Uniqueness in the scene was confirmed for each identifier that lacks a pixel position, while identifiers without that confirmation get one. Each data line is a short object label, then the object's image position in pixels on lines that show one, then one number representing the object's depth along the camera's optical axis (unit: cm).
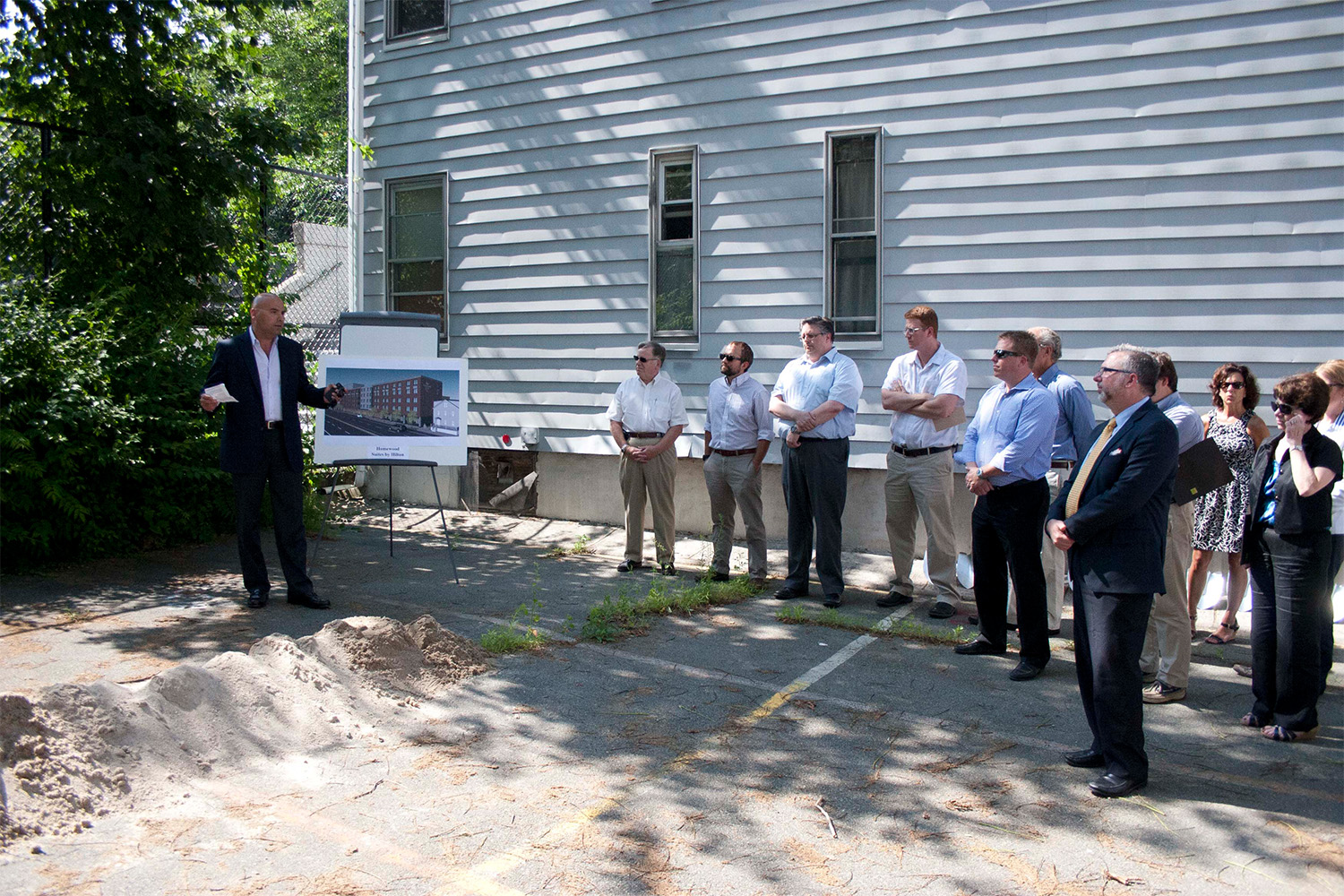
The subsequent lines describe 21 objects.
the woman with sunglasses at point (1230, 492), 684
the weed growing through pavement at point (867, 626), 698
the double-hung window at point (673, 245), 1057
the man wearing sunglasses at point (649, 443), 900
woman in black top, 505
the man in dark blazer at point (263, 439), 740
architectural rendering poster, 848
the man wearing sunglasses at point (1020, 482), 616
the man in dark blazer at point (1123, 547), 443
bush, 790
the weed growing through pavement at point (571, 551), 992
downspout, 1242
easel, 852
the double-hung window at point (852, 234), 960
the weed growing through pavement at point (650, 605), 703
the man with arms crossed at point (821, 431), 789
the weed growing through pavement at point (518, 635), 648
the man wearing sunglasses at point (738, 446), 857
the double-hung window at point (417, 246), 1234
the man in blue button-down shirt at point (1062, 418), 671
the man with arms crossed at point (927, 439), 763
